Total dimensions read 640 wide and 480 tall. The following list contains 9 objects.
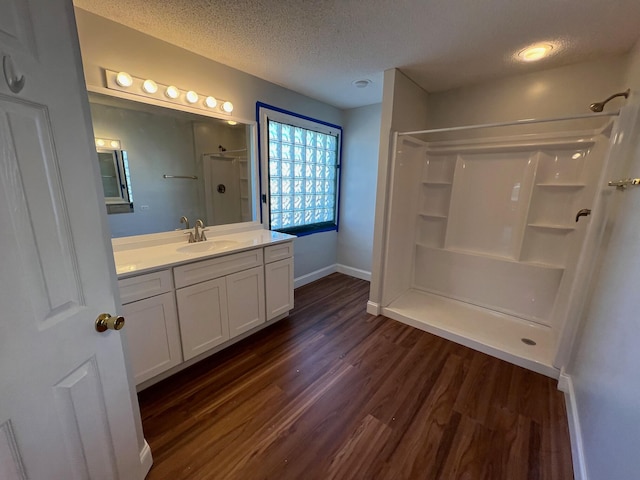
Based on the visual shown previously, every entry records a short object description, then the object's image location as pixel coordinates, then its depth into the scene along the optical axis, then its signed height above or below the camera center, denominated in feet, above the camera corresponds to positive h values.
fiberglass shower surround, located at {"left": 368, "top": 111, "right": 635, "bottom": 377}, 7.02 -1.38
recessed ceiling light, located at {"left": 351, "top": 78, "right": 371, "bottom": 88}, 8.16 +3.19
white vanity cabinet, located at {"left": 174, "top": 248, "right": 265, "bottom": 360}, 5.74 -2.76
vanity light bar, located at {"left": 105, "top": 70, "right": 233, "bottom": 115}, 5.59 +2.05
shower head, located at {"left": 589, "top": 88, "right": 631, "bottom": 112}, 5.69 +1.82
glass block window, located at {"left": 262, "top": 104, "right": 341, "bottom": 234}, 9.37 +0.34
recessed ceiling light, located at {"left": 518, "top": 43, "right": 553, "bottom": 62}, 5.96 +3.19
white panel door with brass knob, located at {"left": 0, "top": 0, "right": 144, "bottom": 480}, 1.96 -0.70
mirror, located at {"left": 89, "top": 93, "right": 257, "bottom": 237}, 5.81 +0.37
